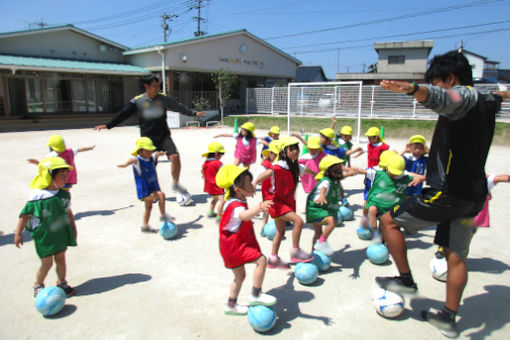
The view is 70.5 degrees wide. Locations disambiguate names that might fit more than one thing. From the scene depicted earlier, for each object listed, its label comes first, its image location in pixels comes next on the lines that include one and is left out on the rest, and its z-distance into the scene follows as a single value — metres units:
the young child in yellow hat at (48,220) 3.28
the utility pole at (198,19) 44.38
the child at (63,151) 5.16
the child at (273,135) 7.31
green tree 24.02
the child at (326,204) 4.13
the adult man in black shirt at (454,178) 2.67
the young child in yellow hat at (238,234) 3.05
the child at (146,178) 5.17
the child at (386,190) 4.49
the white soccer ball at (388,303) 3.17
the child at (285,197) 3.98
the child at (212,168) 5.66
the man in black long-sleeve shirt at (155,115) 6.00
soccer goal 18.12
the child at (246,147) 7.16
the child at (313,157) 5.00
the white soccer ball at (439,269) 3.85
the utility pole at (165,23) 47.06
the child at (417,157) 5.27
